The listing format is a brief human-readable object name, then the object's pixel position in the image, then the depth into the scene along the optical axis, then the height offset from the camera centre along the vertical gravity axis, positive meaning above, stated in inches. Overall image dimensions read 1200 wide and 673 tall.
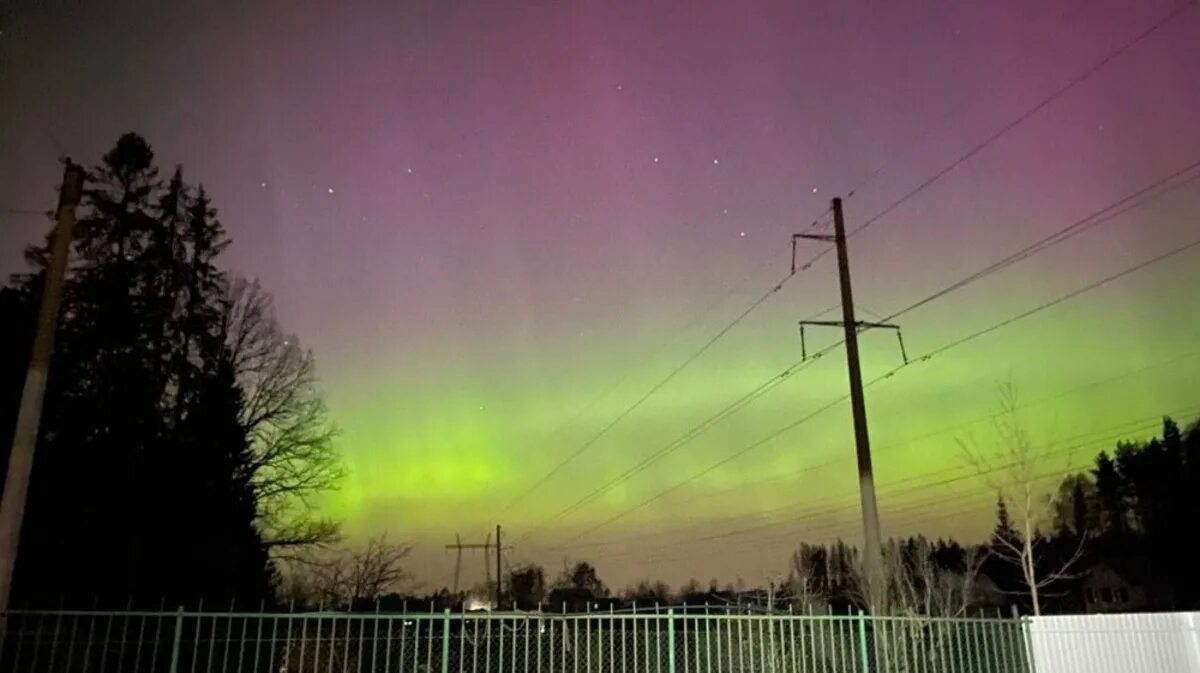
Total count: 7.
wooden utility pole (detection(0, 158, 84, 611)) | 415.2 +102.7
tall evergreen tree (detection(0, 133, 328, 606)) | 863.1 +208.0
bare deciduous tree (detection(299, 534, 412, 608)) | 1374.3 +37.8
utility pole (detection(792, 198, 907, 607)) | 669.3 +115.3
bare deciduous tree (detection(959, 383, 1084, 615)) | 855.7 +45.4
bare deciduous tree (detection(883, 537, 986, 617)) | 952.6 +25.8
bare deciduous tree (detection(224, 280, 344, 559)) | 1355.8 +244.6
